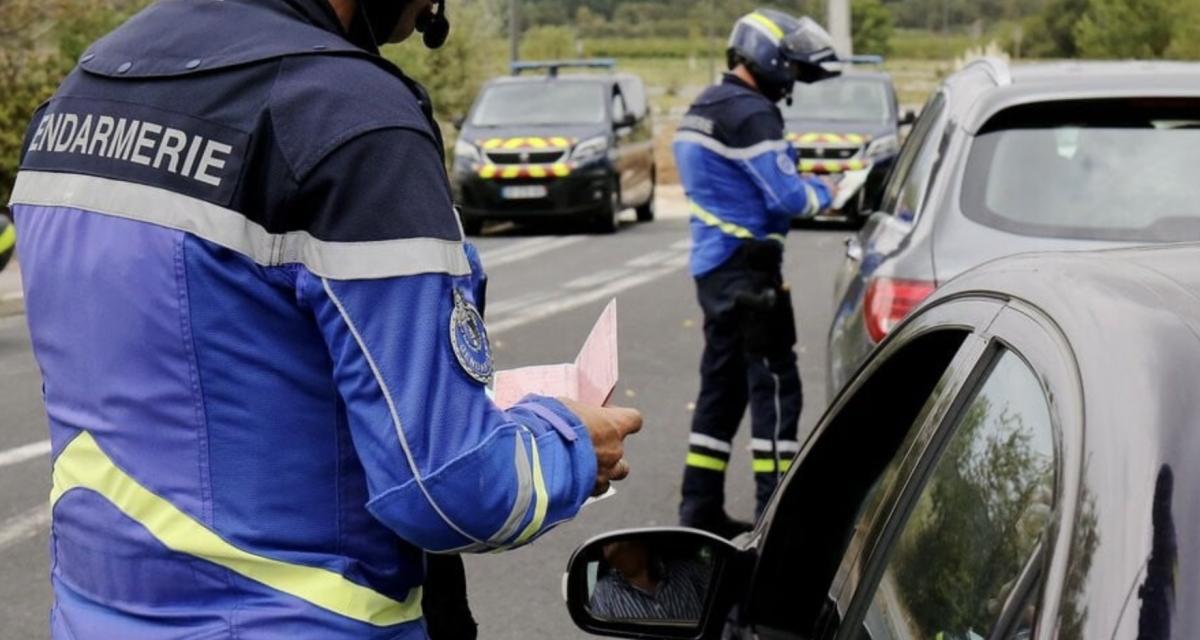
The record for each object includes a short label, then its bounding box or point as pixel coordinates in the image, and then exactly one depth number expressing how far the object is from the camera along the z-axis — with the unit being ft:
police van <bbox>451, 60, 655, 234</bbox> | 66.69
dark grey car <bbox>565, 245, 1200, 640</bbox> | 4.87
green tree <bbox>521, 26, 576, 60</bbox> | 172.35
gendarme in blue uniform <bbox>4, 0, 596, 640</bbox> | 6.93
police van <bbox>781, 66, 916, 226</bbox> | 68.76
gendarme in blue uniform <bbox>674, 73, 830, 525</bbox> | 21.03
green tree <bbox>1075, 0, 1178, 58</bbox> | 128.57
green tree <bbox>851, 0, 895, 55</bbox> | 225.35
